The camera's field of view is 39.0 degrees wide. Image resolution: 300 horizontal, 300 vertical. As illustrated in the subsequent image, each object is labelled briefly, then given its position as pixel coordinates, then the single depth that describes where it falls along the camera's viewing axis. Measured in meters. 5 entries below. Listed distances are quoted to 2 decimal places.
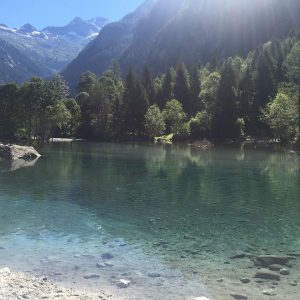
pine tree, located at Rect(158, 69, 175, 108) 150.62
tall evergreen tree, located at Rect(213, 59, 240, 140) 115.19
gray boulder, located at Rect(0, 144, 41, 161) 72.31
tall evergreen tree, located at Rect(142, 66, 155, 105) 153.88
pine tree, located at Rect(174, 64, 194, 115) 146.50
